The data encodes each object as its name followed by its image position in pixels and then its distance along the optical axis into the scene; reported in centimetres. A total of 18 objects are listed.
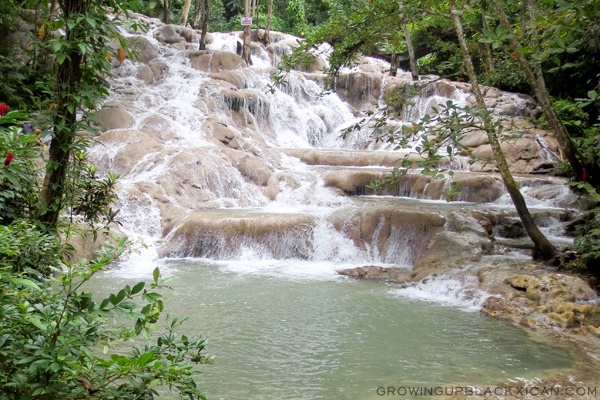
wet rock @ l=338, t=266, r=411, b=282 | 911
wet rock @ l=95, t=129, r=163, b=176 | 1300
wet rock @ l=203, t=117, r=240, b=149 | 1529
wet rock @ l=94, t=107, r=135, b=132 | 1443
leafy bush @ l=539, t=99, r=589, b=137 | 1445
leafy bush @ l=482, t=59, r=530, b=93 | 1803
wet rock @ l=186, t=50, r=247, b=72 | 1967
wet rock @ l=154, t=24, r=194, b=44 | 2180
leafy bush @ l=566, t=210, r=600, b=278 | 737
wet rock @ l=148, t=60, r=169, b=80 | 1872
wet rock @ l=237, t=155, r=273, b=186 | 1373
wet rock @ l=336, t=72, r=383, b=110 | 2069
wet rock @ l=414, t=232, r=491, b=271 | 887
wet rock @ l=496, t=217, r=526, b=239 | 1040
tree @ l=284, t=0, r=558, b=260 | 632
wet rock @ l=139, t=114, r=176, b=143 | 1466
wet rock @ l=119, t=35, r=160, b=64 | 1972
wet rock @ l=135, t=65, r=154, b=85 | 1828
